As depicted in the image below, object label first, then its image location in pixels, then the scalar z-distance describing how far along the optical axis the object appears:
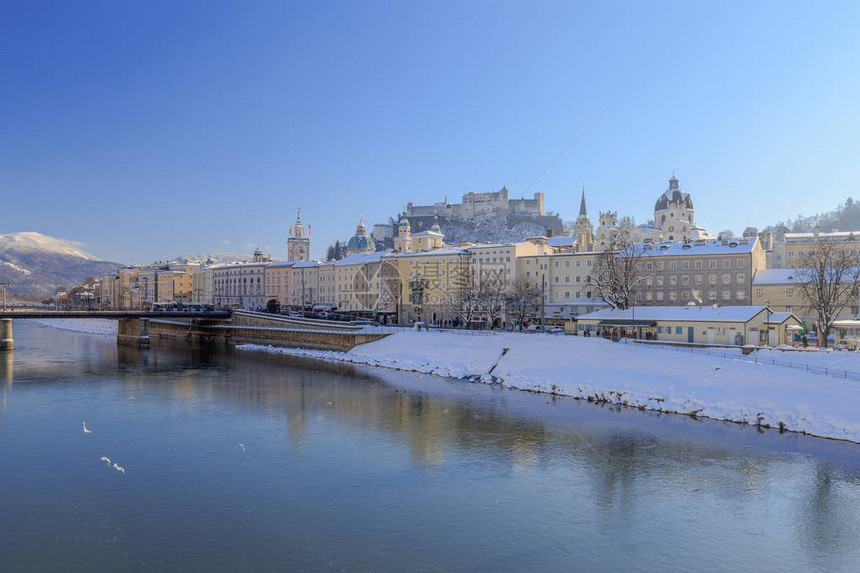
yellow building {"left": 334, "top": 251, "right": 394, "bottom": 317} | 110.19
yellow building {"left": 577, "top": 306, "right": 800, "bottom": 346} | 51.12
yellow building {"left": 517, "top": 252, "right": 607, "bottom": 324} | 83.38
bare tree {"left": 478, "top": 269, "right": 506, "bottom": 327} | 78.44
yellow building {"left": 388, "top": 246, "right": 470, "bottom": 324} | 96.88
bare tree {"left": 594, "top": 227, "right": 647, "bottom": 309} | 66.19
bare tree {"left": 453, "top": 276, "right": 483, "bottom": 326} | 80.19
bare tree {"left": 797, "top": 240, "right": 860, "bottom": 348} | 53.12
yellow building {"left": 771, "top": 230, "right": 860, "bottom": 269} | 88.44
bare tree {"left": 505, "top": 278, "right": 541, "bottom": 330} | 81.31
